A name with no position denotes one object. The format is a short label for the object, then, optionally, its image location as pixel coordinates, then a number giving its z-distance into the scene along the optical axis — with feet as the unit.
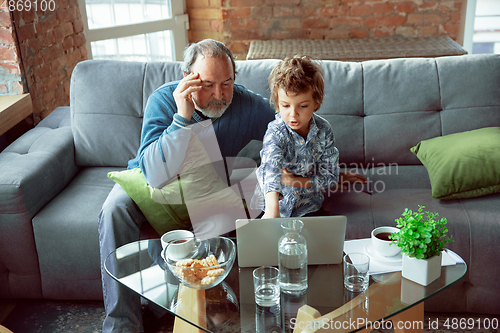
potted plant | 3.71
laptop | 3.94
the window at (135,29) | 10.30
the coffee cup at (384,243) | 4.13
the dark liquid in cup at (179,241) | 4.19
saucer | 4.15
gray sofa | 5.66
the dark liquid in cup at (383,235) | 4.27
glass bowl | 3.78
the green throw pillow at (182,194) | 5.34
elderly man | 5.26
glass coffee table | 3.50
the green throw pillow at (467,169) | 5.62
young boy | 5.10
